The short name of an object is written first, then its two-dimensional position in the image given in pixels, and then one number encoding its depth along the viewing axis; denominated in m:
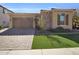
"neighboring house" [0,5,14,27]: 11.09
